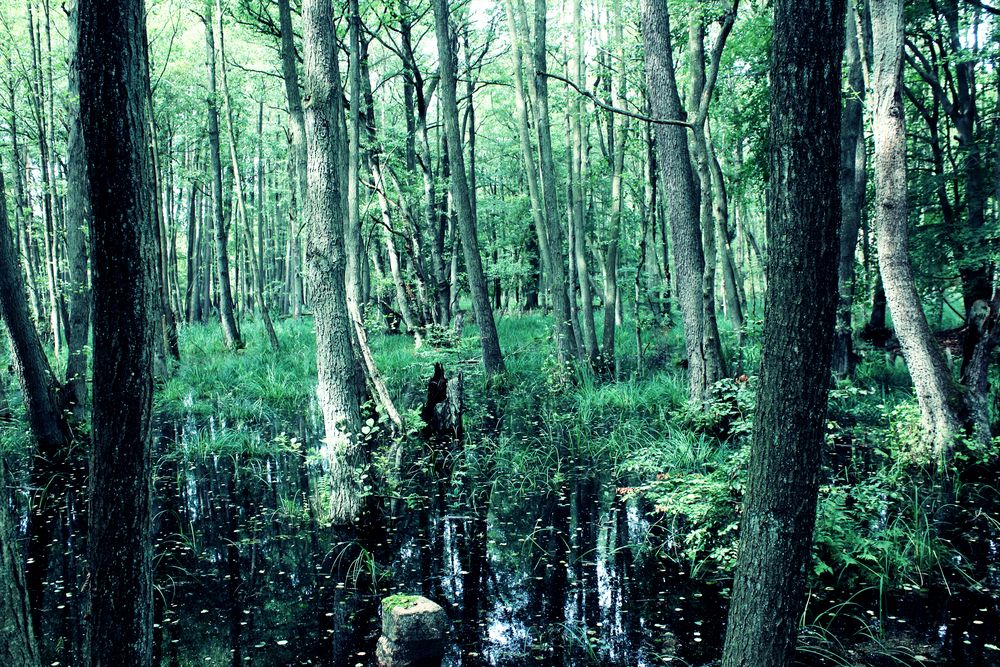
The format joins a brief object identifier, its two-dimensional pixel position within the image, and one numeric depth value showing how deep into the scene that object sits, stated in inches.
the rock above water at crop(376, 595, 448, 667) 164.9
